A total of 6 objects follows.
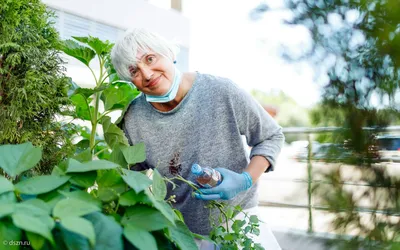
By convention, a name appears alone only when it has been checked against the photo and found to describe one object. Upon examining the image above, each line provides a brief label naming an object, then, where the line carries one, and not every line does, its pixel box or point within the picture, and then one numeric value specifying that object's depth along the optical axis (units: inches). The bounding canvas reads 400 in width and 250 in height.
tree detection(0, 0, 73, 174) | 46.7
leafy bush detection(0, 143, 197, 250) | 22.2
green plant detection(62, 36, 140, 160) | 59.2
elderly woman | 50.8
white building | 232.5
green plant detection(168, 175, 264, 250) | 37.6
